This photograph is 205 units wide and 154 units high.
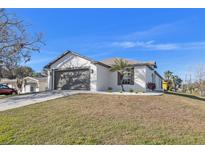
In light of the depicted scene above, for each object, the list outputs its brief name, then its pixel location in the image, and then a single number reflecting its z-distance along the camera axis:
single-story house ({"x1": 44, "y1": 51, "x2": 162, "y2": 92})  13.70
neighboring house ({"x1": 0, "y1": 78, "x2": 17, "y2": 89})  29.92
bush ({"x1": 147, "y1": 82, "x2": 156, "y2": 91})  14.49
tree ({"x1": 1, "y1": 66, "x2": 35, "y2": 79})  16.55
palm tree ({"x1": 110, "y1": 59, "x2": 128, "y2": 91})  13.88
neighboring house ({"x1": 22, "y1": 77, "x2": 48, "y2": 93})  25.94
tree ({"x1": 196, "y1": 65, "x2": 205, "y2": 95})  30.68
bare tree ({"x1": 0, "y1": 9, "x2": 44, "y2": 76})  13.33
